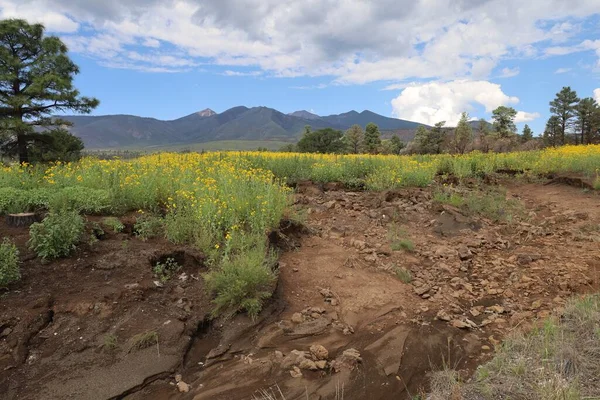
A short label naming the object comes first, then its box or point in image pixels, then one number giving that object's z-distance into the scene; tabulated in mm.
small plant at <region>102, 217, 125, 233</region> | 5350
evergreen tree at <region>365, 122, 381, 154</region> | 49856
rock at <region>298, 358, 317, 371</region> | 3332
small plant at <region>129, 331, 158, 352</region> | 3461
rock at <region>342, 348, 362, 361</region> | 3481
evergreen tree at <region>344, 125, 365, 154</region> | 51906
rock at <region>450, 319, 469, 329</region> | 4094
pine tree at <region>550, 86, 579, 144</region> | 36719
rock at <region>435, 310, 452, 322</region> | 4234
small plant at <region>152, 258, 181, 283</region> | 4543
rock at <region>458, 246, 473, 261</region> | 6102
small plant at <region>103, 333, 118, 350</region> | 3428
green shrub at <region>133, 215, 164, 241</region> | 5340
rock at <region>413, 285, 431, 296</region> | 4883
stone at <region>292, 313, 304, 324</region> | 4094
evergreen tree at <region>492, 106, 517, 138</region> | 40750
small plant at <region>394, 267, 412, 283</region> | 5234
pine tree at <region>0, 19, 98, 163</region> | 15078
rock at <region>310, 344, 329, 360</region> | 3480
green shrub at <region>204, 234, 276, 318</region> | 4035
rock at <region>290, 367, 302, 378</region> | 3245
